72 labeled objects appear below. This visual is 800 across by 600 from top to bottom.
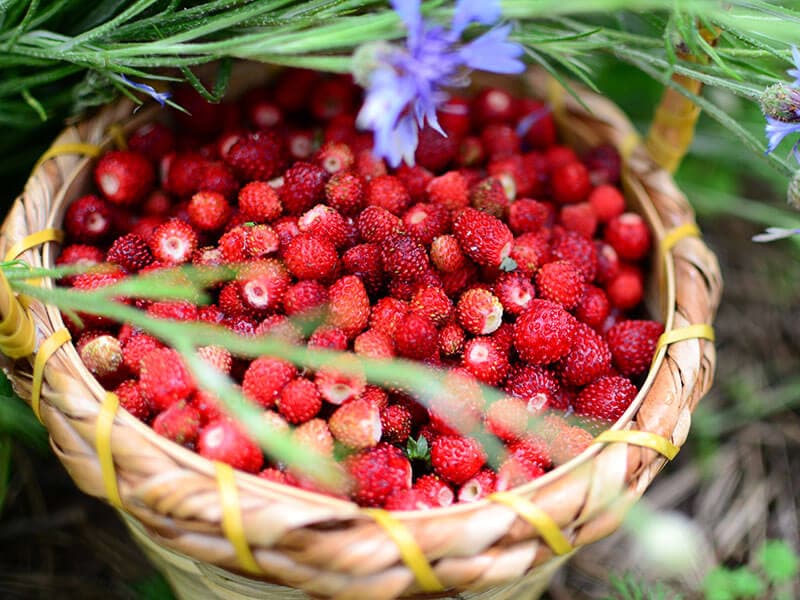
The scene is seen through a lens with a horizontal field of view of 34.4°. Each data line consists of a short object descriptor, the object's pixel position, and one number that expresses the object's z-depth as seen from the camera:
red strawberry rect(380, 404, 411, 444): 0.27
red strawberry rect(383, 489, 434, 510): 0.26
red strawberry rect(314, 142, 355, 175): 0.31
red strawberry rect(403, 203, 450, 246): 0.29
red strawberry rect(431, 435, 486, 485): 0.27
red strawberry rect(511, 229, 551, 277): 0.30
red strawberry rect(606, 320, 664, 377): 0.29
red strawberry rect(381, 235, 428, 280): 0.28
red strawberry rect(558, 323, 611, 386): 0.29
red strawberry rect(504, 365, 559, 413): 0.28
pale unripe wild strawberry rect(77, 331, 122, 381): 0.27
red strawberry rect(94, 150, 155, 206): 0.30
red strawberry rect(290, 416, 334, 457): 0.26
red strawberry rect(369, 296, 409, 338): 0.28
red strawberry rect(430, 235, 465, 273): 0.29
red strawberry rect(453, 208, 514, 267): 0.29
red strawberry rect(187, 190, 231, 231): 0.30
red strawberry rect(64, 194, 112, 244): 0.30
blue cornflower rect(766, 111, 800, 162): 0.27
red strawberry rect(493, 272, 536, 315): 0.29
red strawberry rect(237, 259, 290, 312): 0.28
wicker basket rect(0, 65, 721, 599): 0.24
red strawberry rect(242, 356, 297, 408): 0.27
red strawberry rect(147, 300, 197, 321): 0.28
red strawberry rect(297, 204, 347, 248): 0.29
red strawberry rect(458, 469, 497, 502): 0.27
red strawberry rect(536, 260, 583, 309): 0.29
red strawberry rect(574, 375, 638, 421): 0.28
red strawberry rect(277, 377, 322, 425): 0.26
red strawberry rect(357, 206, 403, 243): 0.29
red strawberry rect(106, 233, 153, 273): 0.29
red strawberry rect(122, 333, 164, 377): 0.27
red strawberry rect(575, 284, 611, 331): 0.30
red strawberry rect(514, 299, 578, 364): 0.28
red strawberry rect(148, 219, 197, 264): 0.29
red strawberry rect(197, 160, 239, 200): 0.30
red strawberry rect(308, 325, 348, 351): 0.27
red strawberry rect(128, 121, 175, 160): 0.31
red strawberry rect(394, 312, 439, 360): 0.27
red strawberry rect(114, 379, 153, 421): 0.27
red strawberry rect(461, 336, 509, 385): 0.28
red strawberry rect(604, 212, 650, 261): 0.32
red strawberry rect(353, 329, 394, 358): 0.27
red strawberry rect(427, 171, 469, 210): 0.30
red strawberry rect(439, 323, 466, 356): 0.28
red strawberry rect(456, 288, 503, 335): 0.28
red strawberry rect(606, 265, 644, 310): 0.32
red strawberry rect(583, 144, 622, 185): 0.33
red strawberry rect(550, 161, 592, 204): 0.33
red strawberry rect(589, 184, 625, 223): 0.32
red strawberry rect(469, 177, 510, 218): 0.30
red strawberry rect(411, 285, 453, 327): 0.28
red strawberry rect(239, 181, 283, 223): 0.29
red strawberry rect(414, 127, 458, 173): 0.32
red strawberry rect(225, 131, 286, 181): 0.30
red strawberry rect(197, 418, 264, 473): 0.25
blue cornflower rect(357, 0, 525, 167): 0.24
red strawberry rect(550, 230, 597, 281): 0.30
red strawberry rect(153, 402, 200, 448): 0.26
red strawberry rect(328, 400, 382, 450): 0.26
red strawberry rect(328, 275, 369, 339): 0.28
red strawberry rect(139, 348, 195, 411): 0.26
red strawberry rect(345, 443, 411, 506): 0.26
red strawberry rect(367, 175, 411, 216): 0.30
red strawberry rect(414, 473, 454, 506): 0.26
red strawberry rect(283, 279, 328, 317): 0.28
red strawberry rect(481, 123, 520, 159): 0.33
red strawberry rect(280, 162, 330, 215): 0.30
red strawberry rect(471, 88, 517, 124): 0.34
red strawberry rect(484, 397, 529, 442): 0.27
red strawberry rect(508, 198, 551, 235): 0.31
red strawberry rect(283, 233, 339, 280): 0.28
